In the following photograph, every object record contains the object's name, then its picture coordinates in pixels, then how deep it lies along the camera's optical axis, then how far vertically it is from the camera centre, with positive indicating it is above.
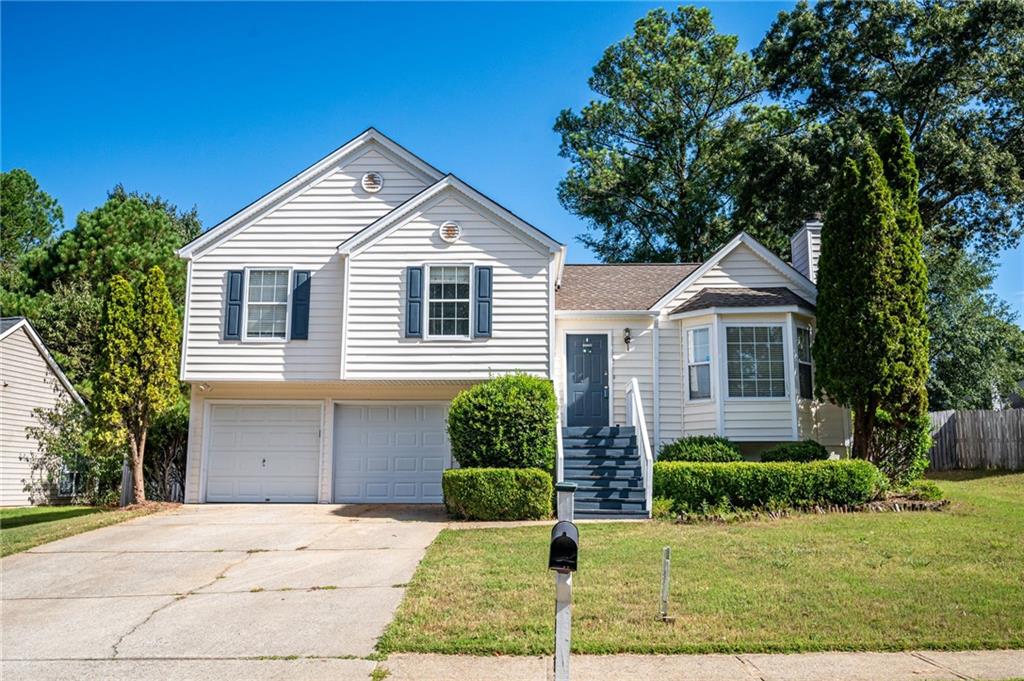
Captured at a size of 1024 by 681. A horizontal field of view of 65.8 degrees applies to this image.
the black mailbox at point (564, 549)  4.68 -0.70
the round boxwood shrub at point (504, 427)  13.34 +0.06
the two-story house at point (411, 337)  15.60 +1.87
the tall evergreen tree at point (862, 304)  13.72 +2.26
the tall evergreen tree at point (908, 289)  13.74 +2.52
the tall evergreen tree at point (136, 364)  14.59 +1.20
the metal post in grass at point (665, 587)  6.92 -1.36
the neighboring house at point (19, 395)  20.69 +0.89
